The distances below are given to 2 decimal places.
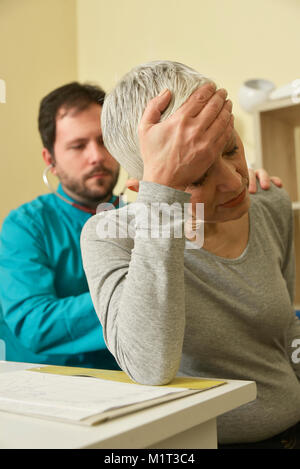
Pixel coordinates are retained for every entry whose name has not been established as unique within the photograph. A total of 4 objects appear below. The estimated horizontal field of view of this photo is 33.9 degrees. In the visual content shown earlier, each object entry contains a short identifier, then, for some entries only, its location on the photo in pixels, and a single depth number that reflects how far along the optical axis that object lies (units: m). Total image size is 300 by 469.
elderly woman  0.58
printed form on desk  0.42
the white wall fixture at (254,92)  1.79
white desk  0.36
